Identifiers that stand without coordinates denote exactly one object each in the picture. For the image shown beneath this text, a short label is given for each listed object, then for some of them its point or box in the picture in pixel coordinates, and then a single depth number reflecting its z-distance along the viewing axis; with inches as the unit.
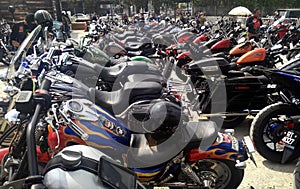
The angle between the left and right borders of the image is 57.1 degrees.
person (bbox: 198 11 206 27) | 585.0
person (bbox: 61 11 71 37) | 497.8
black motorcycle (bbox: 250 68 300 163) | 112.3
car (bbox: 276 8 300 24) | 557.2
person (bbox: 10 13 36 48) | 296.0
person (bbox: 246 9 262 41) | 397.4
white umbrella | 629.9
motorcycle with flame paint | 80.6
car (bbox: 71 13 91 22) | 763.5
